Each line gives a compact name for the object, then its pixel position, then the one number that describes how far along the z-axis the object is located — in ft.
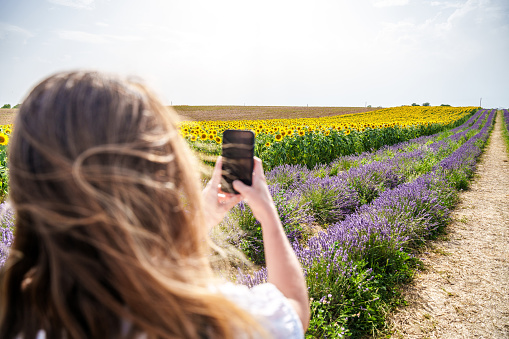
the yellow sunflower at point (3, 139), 16.19
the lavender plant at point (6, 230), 7.39
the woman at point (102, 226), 2.05
